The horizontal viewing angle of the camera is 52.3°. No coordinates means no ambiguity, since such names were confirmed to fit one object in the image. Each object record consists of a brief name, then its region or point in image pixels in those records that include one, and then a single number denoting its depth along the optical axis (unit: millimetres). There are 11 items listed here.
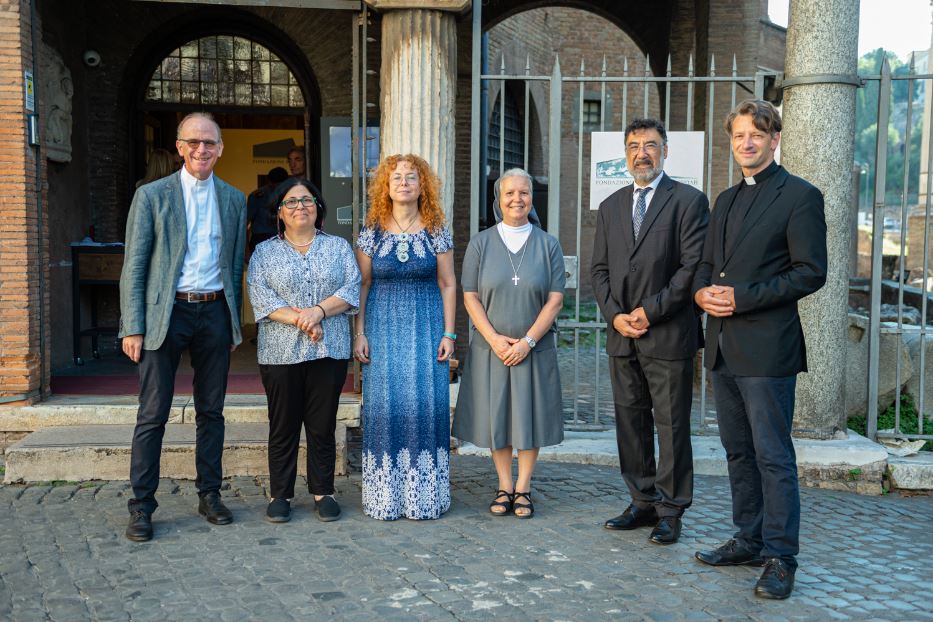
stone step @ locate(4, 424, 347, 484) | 5688
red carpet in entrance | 6980
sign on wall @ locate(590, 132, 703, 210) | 6395
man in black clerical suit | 4020
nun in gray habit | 5062
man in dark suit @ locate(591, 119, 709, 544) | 4641
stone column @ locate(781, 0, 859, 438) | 6086
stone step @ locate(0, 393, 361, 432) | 6242
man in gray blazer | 4781
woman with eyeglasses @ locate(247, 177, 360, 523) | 4930
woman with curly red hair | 5078
